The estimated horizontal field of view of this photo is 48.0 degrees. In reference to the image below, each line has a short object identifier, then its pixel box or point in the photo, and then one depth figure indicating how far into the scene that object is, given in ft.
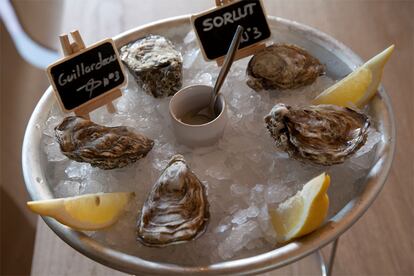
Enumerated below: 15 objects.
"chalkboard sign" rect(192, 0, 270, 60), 3.14
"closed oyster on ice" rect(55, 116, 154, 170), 2.75
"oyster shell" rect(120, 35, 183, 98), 3.15
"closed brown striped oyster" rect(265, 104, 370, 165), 2.61
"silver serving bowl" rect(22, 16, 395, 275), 2.35
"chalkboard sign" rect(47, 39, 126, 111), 2.92
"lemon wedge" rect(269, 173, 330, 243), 2.32
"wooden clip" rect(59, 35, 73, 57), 2.85
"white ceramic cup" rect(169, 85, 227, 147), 2.93
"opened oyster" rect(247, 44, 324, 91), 3.11
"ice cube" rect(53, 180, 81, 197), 2.87
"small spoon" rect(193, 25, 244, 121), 2.90
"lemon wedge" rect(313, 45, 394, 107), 2.96
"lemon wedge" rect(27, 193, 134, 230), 2.41
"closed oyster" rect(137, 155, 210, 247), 2.38
